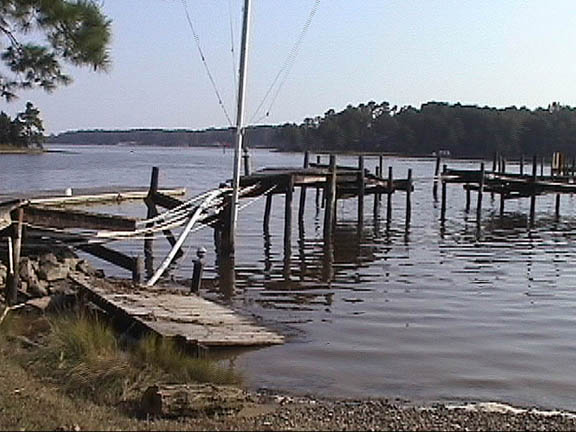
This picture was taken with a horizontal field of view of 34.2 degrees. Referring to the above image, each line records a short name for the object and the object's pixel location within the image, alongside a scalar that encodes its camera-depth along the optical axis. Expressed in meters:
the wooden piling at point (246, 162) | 31.54
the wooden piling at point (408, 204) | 38.16
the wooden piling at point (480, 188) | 40.16
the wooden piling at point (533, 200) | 41.21
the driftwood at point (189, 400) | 8.16
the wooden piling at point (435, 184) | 51.79
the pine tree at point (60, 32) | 11.07
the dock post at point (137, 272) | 17.08
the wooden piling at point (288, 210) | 26.38
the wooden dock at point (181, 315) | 12.88
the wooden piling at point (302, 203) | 37.19
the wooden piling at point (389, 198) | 38.50
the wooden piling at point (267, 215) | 32.94
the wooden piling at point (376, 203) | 40.44
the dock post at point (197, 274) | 16.15
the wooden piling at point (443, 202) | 41.38
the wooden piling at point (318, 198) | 43.41
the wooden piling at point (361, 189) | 34.53
